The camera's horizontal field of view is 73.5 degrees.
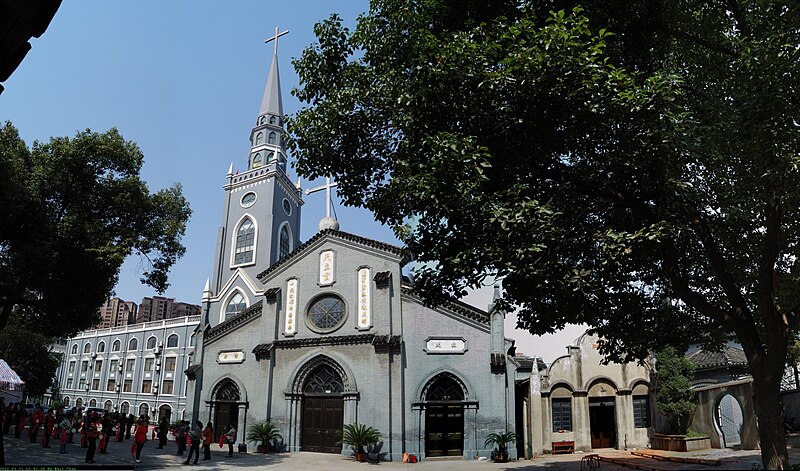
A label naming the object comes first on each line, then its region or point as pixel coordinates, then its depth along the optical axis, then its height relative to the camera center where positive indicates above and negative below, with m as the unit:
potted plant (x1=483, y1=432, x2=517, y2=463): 20.84 -2.61
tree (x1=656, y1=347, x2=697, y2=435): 21.56 -0.57
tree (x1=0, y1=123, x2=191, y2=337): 17.48 +4.72
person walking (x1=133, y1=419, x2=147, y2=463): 17.48 -2.16
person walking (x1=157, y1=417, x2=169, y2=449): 23.38 -2.70
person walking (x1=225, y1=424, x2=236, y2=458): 21.69 -2.67
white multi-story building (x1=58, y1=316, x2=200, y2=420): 49.94 -0.03
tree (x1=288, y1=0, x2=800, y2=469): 8.59 +3.84
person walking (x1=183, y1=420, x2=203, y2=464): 18.86 -2.34
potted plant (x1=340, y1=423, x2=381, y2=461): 21.22 -2.56
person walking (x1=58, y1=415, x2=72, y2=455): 17.83 -2.12
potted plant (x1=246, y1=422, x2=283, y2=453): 23.36 -2.77
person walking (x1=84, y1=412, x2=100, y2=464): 16.30 -2.13
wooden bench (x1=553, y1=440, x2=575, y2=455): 22.59 -2.97
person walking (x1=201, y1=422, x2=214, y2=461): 20.34 -2.64
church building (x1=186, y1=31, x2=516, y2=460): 22.09 +0.45
